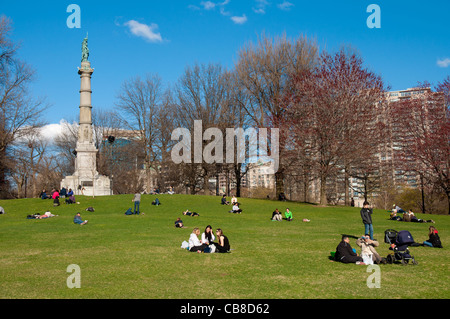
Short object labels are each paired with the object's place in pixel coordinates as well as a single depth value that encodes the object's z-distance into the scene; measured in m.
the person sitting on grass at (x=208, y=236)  16.14
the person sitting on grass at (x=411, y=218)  27.94
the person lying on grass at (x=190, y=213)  30.86
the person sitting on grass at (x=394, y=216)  29.43
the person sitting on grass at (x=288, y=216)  28.77
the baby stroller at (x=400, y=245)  12.46
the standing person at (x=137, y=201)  30.88
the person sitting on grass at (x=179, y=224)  23.28
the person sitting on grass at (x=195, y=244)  15.19
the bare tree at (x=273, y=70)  47.69
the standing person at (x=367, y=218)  18.03
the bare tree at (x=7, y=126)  48.16
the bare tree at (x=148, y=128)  57.16
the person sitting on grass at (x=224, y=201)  39.70
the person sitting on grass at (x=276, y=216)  28.27
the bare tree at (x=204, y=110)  53.88
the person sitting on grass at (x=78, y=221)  24.81
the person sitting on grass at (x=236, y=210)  33.47
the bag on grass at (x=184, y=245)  15.81
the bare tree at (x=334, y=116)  38.59
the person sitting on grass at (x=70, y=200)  37.22
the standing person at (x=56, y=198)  35.75
